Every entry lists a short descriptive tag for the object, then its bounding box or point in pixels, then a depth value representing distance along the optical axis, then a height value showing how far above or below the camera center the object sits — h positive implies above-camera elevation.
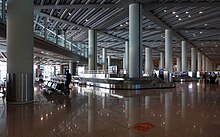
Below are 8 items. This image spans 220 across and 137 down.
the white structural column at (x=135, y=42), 14.60 +2.68
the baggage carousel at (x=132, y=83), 13.33 -1.29
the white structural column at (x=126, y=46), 32.62 +5.17
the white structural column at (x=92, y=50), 24.16 +3.23
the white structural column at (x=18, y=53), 6.95 +0.81
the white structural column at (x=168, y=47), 23.17 +3.40
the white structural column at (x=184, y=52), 30.62 +3.51
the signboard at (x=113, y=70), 17.27 -0.03
